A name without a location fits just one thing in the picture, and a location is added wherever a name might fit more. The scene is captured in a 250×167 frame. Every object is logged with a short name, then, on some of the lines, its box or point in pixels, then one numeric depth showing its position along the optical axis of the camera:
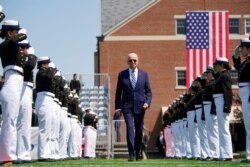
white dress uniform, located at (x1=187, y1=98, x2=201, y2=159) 21.66
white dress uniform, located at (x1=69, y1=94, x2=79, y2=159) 22.98
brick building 50.25
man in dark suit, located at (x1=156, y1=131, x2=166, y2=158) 42.41
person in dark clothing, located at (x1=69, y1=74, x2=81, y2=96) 32.00
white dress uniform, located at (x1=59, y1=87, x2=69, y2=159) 18.72
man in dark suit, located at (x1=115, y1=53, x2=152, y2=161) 14.91
